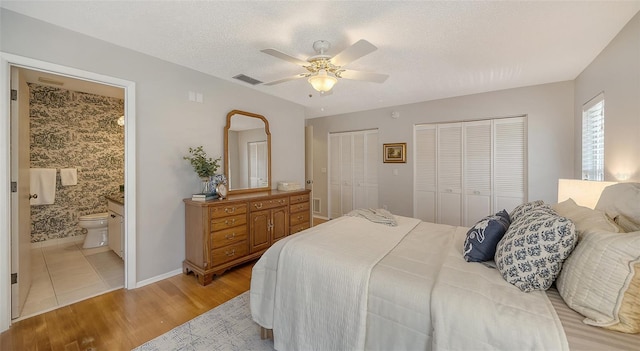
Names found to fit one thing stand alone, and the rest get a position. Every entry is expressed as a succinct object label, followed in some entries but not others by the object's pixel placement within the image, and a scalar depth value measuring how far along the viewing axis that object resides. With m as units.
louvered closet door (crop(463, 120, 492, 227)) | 3.97
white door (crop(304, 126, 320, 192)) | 5.42
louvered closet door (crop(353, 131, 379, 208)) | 5.10
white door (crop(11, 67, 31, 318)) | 1.96
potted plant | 2.87
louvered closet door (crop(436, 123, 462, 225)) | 4.20
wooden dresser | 2.64
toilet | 3.50
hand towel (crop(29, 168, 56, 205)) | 3.40
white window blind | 2.56
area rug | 1.74
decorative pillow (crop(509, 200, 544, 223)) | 1.61
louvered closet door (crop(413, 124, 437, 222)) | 4.42
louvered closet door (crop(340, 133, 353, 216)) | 5.43
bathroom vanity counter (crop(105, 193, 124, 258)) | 3.09
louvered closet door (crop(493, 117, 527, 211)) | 3.72
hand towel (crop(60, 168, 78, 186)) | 3.66
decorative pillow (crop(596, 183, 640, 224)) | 1.35
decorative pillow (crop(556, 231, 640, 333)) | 0.89
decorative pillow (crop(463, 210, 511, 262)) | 1.47
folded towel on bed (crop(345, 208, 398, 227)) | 2.37
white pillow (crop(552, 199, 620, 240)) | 1.17
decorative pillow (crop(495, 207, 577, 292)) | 1.13
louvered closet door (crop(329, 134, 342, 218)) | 5.60
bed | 0.92
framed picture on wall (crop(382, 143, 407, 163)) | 4.63
